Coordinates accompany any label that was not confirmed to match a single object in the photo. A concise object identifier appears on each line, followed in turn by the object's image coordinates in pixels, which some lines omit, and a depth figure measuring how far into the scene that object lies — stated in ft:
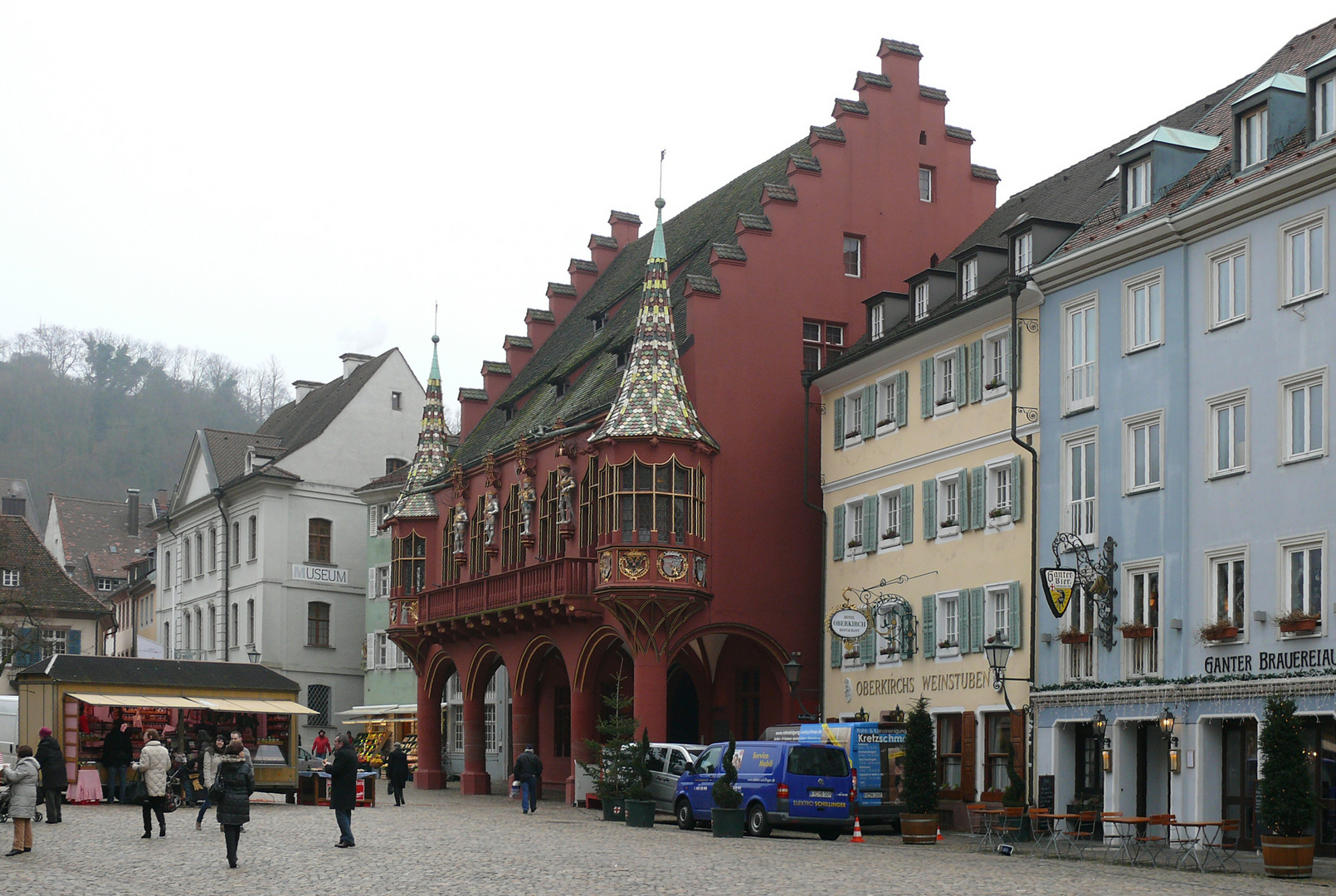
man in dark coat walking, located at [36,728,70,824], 97.14
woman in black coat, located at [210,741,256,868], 75.97
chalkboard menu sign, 110.57
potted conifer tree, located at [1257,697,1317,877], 79.46
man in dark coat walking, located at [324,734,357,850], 83.71
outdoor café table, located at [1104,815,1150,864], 89.61
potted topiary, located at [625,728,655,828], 115.44
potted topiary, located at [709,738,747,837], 106.01
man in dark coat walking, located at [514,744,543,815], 130.82
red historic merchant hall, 141.79
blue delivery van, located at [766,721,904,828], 110.93
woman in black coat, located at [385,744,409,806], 138.62
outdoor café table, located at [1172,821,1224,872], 85.81
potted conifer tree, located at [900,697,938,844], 103.35
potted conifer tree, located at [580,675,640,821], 120.37
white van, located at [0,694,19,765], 143.84
